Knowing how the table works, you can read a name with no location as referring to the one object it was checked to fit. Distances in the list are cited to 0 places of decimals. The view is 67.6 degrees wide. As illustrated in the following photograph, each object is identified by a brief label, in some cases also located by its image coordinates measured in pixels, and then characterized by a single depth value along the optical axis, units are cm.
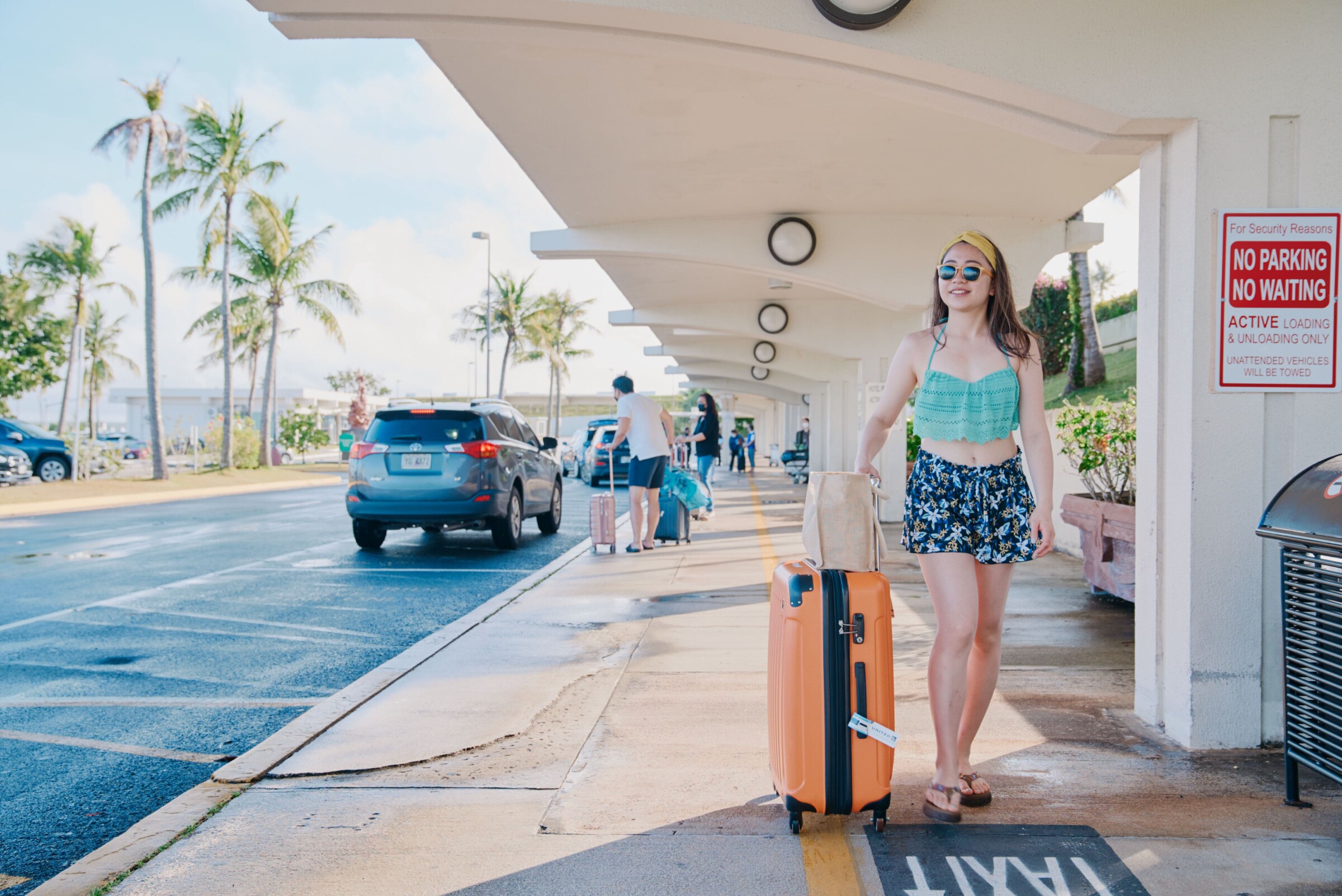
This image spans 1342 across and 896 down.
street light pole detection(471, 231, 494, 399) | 4000
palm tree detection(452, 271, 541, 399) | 5041
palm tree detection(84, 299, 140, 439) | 6072
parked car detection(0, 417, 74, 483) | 2392
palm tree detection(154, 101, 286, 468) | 2875
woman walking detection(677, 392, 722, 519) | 1504
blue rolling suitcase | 1152
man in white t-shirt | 1041
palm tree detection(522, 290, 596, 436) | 5203
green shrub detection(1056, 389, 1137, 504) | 706
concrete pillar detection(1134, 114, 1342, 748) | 395
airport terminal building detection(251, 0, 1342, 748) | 395
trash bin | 307
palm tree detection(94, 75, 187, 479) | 2544
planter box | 654
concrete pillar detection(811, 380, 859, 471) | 1950
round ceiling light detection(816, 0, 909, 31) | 396
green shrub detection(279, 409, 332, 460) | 4291
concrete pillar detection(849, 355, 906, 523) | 1317
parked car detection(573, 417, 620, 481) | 2705
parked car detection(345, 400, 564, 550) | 1077
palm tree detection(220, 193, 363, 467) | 3412
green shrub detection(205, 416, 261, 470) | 3190
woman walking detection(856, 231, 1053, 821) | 327
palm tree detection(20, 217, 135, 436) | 3694
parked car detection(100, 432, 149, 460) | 5906
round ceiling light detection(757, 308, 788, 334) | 1655
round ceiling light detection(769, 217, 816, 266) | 1092
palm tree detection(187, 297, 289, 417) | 3600
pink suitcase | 1084
